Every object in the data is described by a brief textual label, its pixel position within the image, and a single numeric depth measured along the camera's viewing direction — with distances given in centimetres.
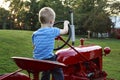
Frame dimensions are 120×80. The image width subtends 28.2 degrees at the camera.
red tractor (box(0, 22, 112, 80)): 401
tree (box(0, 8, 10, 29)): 4323
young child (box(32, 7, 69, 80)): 320
